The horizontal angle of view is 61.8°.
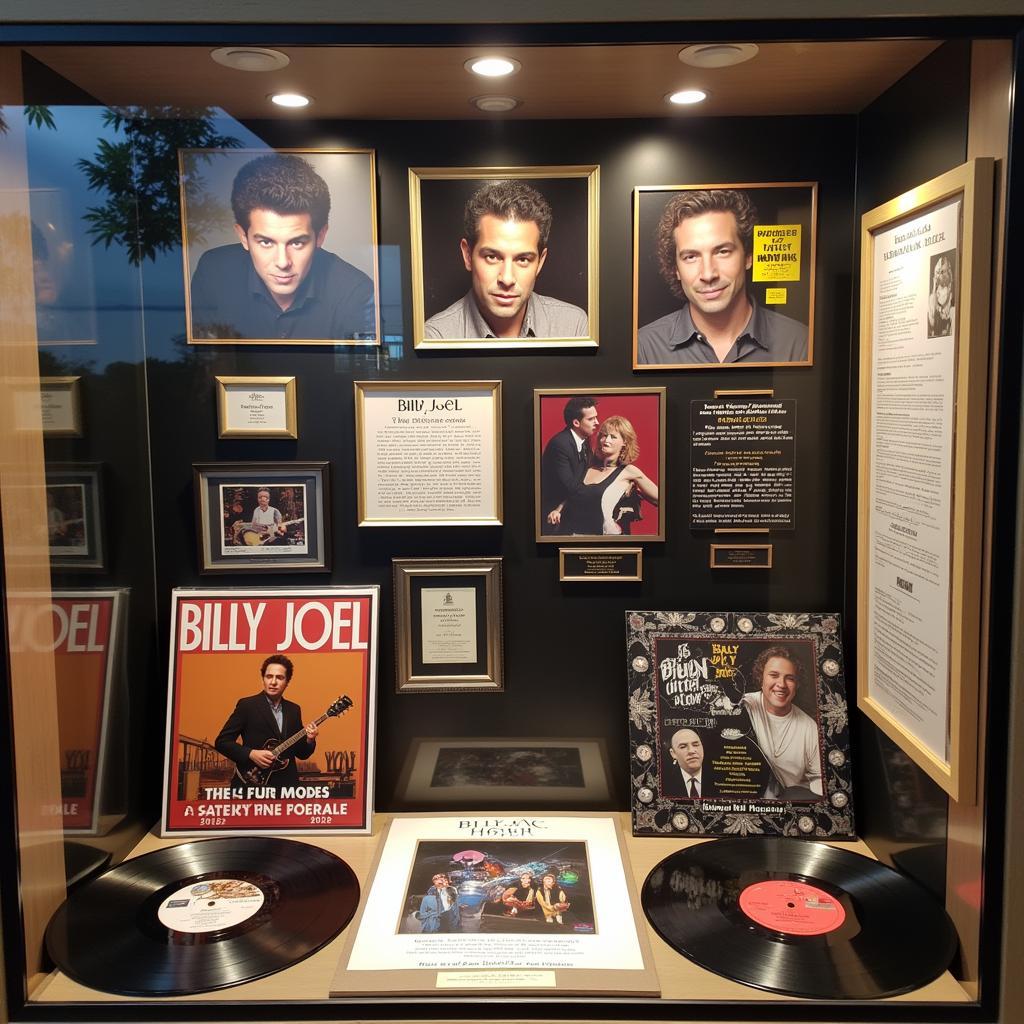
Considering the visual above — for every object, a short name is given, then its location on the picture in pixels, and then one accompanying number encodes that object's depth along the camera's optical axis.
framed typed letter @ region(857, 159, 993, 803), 1.25
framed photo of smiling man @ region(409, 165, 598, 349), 1.71
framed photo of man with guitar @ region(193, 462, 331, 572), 1.79
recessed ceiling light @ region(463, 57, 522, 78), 1.37
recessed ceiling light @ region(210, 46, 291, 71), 1.29
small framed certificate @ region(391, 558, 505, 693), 1.81
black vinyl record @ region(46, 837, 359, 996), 1.35
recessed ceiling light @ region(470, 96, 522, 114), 1.58
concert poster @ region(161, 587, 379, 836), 1.77
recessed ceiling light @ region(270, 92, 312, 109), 1.56
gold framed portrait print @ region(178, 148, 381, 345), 1.70
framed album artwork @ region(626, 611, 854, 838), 1.73
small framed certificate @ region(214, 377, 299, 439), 1.76
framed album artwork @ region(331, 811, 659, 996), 1.32
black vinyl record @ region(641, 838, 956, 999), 1.32
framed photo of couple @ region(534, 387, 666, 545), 1.77
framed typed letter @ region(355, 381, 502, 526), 1.76
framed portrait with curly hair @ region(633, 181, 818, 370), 1.71
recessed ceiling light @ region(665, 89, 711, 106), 1.56
